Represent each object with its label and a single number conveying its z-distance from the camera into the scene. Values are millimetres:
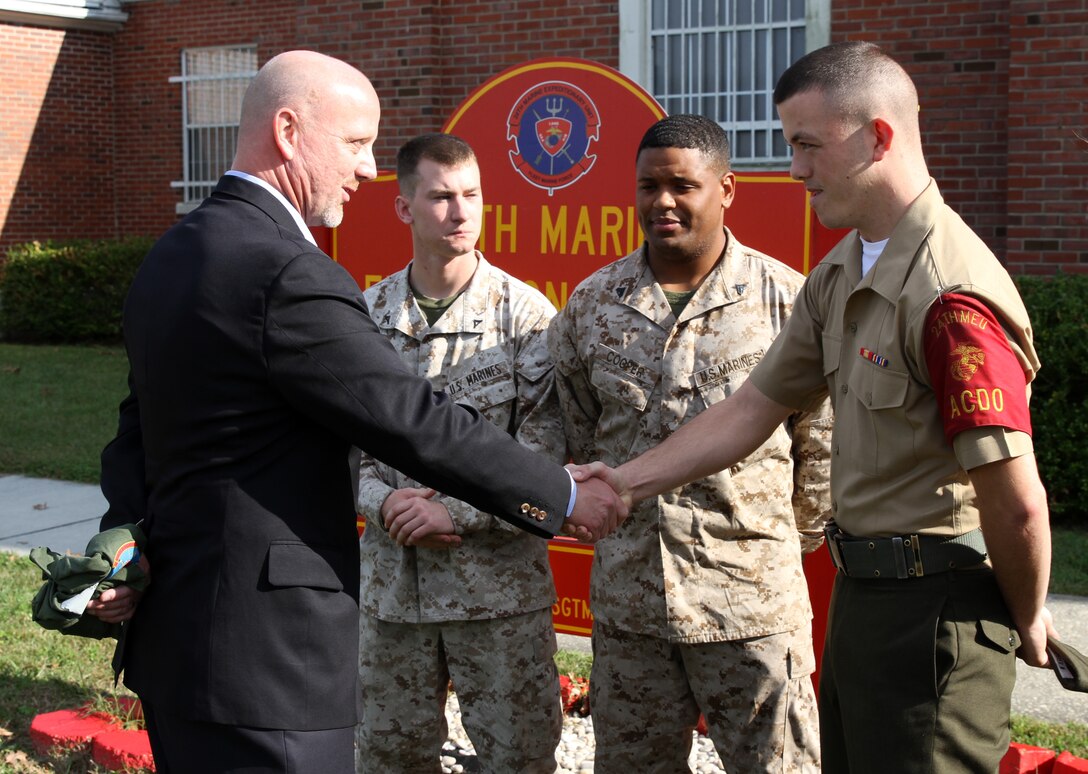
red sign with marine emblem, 4305
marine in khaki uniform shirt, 2322
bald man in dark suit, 2350
